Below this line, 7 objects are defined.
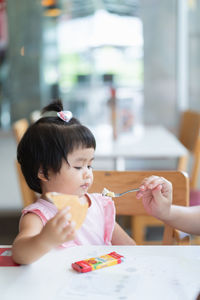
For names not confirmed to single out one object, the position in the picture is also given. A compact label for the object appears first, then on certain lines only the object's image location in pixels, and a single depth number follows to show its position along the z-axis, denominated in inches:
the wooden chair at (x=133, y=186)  57.8
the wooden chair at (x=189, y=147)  83.7
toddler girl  48.2
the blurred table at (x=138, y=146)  88.5
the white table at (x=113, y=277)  39.5
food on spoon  49.7
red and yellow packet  42.7
